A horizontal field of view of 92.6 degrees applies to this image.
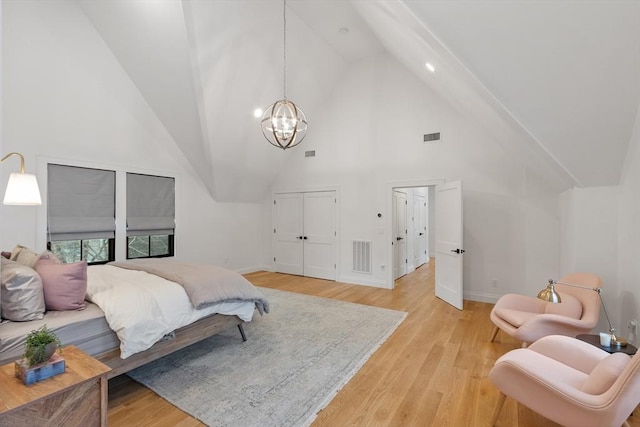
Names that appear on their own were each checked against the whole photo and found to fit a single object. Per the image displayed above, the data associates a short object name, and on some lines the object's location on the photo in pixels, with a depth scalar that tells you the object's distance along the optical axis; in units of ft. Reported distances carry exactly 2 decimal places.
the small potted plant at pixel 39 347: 5.31
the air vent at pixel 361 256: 19.35
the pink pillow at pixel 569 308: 9.55
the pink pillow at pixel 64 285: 7.30
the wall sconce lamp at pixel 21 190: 7.44
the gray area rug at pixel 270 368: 7.31
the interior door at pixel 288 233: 22.40
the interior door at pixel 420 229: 25.14
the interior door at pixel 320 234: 20.90
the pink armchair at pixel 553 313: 8.98
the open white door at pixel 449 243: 14.57
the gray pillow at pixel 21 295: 6.63
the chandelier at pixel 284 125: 12.69
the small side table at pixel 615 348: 7.02
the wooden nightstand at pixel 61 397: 4.88
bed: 6.97
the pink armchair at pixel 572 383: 5.08
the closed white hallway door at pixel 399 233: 19.94
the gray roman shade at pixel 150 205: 16.28
